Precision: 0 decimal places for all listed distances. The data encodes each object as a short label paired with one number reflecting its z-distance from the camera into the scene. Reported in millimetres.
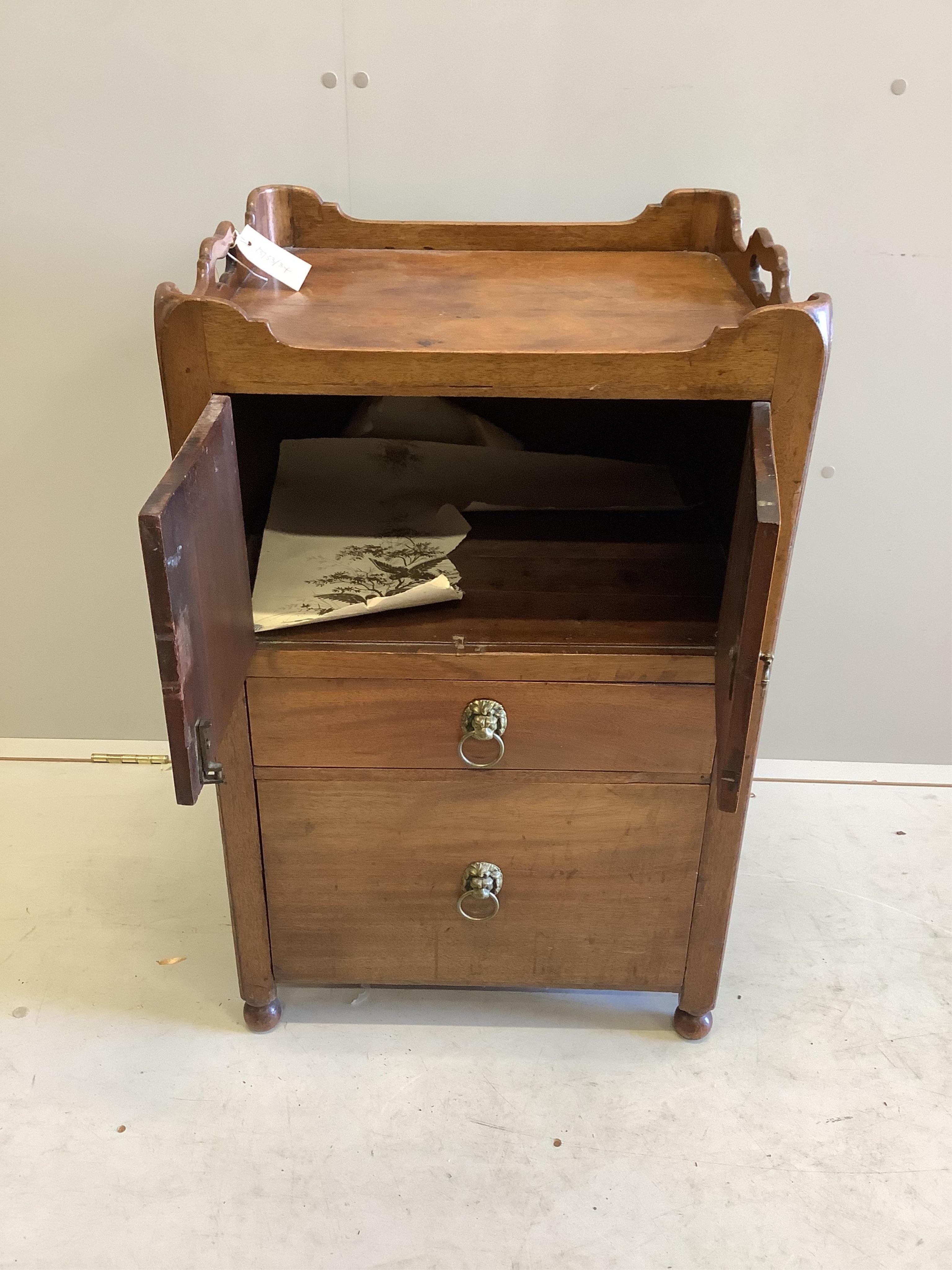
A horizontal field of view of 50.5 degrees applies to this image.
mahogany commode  857
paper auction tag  1031
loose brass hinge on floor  1660
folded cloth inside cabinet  1030
